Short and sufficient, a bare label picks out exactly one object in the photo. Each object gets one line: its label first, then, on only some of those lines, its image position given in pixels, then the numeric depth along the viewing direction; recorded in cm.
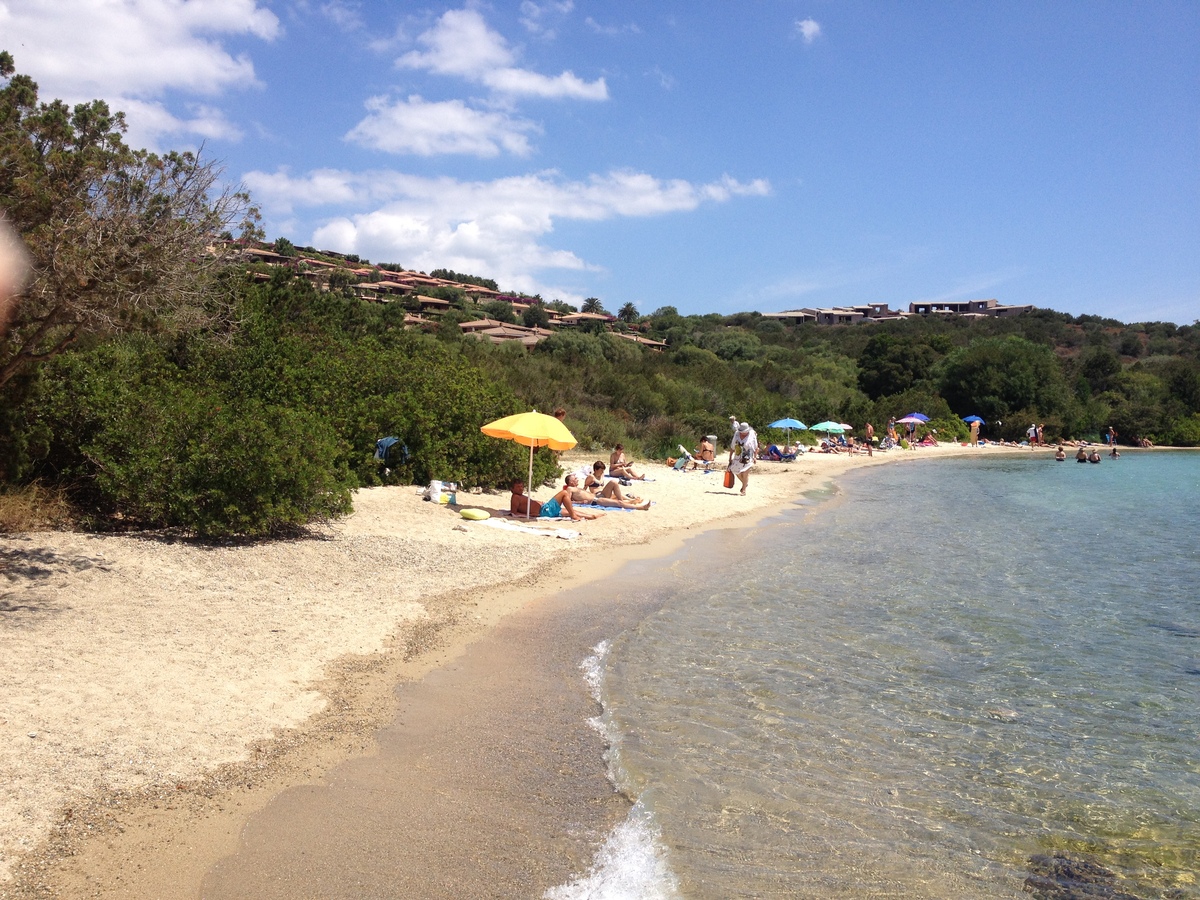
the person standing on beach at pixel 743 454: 2139
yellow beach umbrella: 1366
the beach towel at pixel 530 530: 1375
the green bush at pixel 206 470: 1002
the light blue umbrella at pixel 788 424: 3350
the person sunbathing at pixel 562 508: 1498
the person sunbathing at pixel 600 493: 1658
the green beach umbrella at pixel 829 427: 3701
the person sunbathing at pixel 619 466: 2002
